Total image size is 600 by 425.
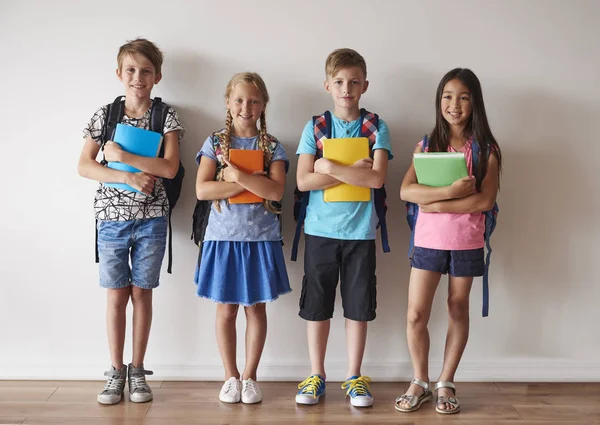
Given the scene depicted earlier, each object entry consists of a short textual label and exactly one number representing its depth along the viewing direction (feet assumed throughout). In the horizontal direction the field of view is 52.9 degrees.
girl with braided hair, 7.49
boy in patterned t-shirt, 7.55
